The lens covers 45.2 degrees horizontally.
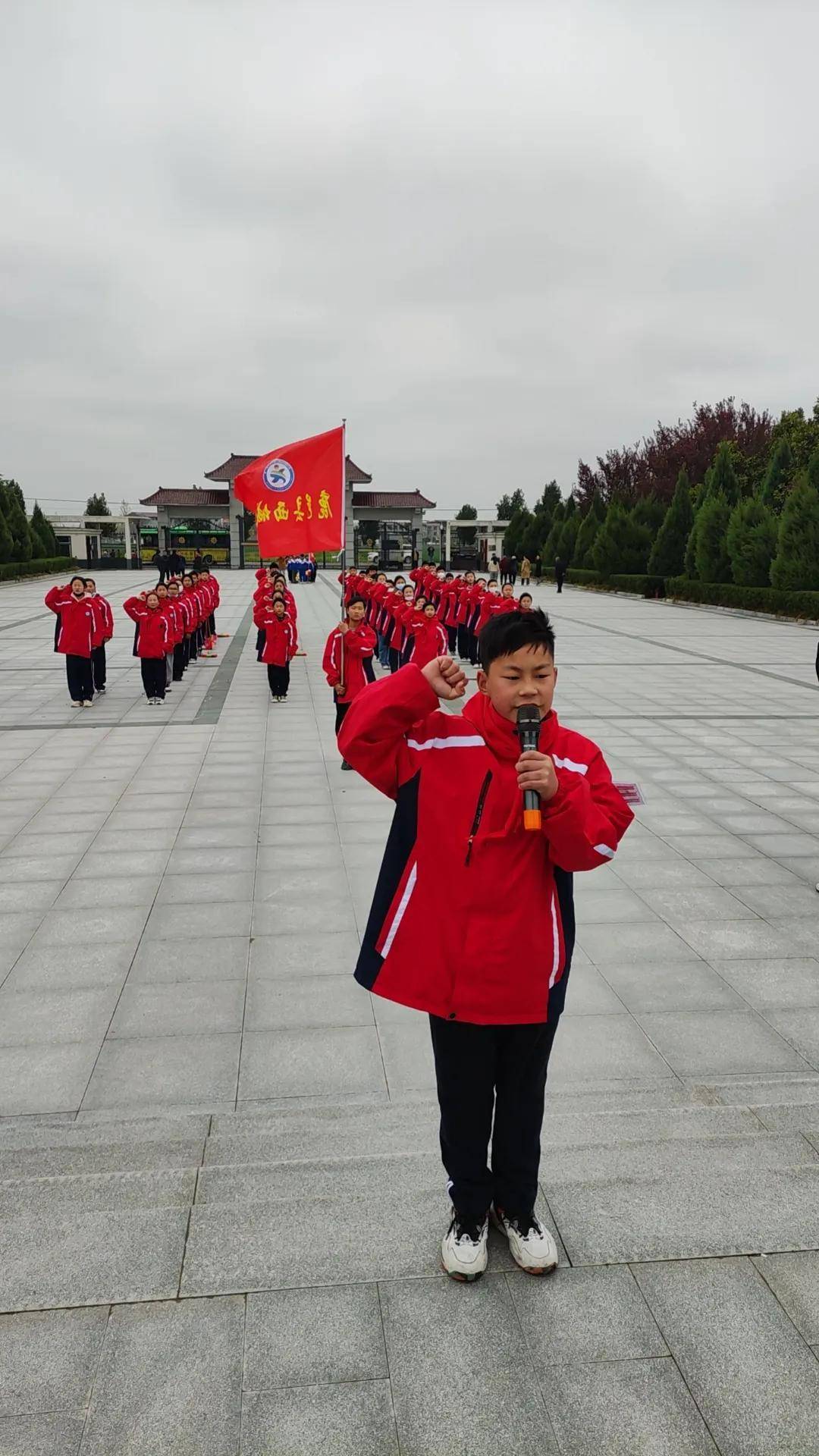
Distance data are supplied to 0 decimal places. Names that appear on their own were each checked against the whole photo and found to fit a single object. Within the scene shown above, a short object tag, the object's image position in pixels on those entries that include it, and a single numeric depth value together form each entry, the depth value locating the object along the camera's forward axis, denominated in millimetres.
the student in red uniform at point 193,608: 14948
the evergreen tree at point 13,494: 41156
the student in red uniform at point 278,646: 12086
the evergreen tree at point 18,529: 40688
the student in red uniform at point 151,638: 11586
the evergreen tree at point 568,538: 43216
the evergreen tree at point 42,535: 45062
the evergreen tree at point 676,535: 32781
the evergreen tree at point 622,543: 36344
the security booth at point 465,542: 62938
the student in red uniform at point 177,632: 12972
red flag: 7895
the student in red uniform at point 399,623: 11961
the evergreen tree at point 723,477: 30312
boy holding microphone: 2215
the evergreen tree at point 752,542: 26688
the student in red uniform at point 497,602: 14039
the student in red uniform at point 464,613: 15922
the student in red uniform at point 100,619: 11477
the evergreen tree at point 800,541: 24234
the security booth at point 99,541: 58125
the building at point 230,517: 55938
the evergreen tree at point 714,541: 28953
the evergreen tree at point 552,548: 44562
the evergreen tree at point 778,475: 31922
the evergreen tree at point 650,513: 36938
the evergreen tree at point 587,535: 40759
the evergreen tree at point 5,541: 39281
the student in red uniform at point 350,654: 8773
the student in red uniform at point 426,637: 10891
